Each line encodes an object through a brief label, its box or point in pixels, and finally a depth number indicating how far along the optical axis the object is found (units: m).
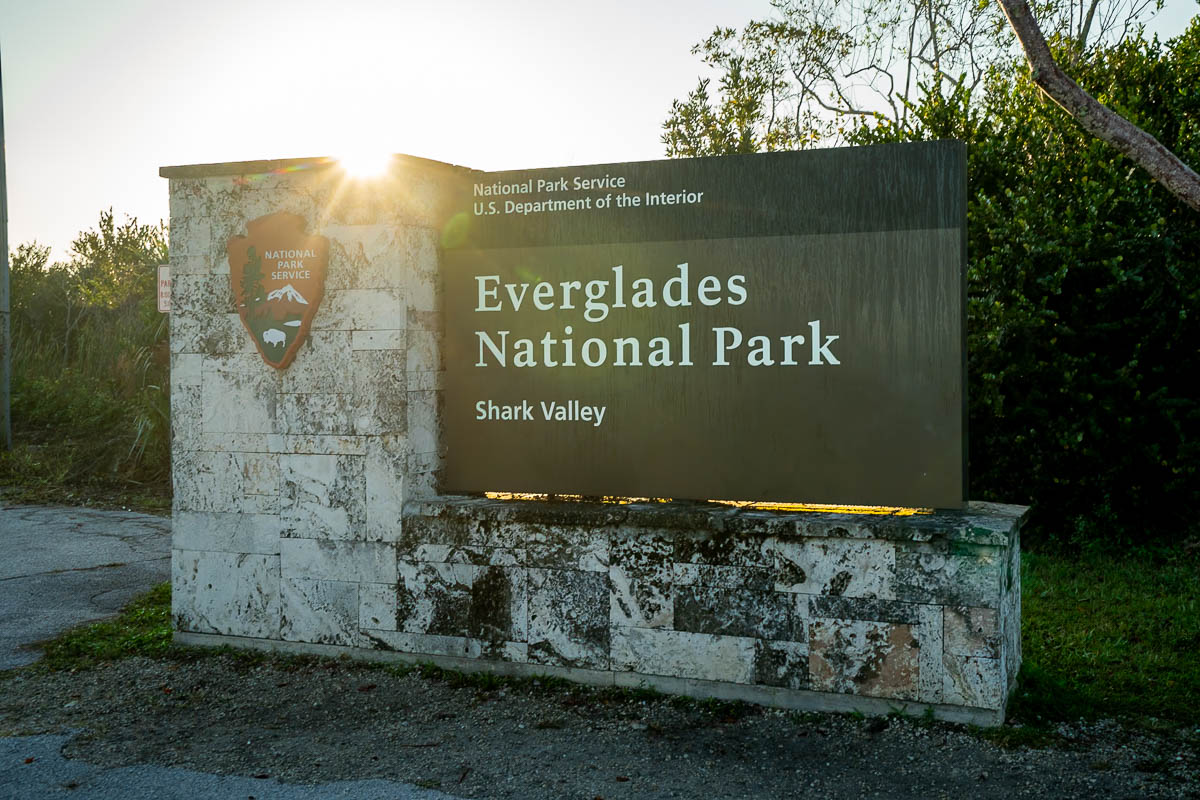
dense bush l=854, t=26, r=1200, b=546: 9.23
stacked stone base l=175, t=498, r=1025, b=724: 5.09
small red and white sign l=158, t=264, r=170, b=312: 7.72
